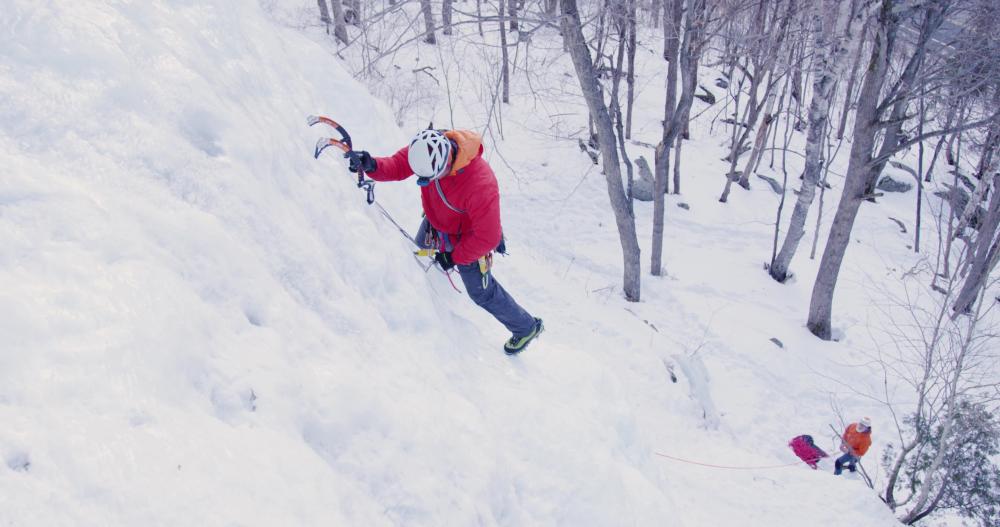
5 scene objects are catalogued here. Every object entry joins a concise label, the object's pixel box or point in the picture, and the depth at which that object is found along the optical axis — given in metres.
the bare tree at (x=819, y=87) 9.11
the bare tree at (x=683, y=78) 8.38
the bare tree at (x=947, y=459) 6.95
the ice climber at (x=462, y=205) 3.70
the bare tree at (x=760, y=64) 13.55
